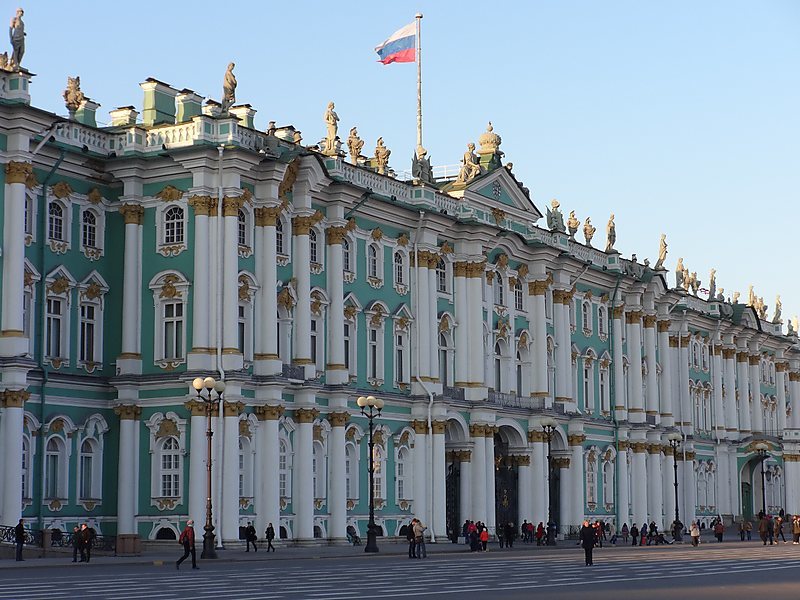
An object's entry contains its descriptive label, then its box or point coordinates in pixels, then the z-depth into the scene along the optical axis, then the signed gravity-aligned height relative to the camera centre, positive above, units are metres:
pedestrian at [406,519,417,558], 53.94 -2.73
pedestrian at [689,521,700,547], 74.06 -3.44
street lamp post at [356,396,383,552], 57.88 -1.29
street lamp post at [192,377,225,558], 48.59 -0.79
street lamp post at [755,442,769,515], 110.50 +0.96
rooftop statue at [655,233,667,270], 104.70 +15.03
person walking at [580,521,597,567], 46.62 -2.28
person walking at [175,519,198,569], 42.97 -2.10
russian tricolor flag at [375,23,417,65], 74.38 +20.91
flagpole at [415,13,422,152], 77.25 +19.15
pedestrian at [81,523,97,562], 47.47 -2.21
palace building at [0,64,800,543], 57.50 +6.03
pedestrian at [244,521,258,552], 57.75 -2.61
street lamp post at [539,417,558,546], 73.38 +1.86
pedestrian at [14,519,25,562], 47.44 -2.13
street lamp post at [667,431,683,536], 92.62 +1.51
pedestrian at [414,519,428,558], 53.66 -2.66
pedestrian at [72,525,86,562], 47.34 -2.36
